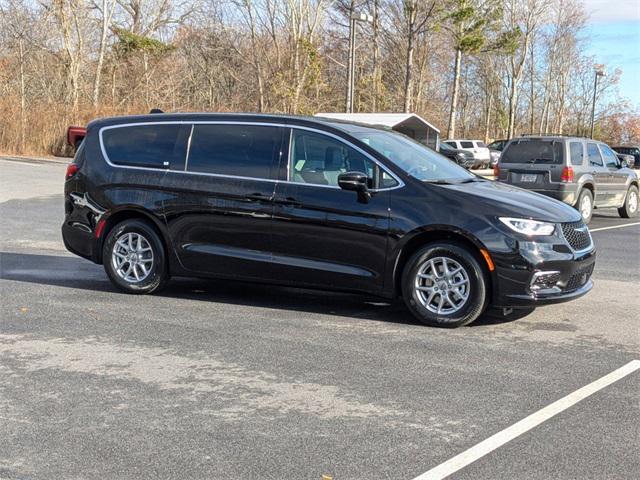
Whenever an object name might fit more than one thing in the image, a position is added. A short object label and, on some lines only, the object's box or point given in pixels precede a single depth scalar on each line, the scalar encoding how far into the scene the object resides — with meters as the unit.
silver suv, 15.98
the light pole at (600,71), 49.19
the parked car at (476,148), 44.16
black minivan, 6.84
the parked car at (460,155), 41.26
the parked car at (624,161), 18.34
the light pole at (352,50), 29.47
